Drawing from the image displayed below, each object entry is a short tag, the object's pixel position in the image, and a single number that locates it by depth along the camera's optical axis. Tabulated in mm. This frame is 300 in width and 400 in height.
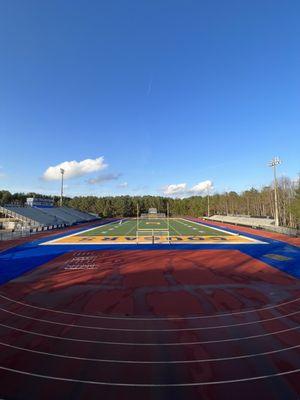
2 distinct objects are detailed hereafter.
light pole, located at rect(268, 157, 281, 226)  46894
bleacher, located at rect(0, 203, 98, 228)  52938
